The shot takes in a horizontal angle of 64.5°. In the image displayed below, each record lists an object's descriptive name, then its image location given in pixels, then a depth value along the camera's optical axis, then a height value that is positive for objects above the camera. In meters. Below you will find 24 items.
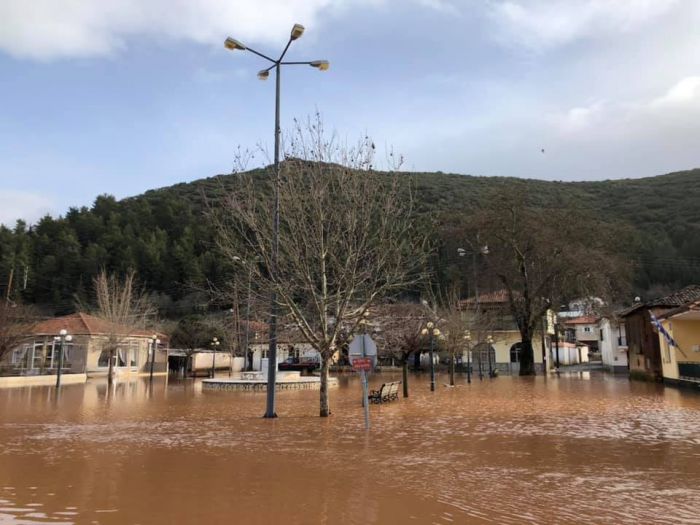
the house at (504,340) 52.53 +0.85
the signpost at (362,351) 12.70 -0.04
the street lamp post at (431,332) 25.14 +0.81
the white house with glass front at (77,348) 42.41 +0.19
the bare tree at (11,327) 30.33 +1.32
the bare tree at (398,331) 32.13 +1.24
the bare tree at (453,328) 33.53 +1.32
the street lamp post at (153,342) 42.34 +0.68
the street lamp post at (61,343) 28.34 +0.38
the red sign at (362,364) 12.40 -0.33
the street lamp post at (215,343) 49.84 +0.64
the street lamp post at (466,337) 34.09 +0.73
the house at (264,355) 45.81 -0.59
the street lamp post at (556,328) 51.77 +1.94
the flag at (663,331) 28.19 +0.86
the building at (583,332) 91.31 +2.85
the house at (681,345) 27.14 +0.16
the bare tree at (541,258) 38.00 +6.46
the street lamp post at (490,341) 41.16 +0.59
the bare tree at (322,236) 15.34 +3.23
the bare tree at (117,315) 40.64 +2.87
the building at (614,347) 52.65 +0.12
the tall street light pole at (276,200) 14.47 +4.08
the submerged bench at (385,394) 20.17 -1.65
